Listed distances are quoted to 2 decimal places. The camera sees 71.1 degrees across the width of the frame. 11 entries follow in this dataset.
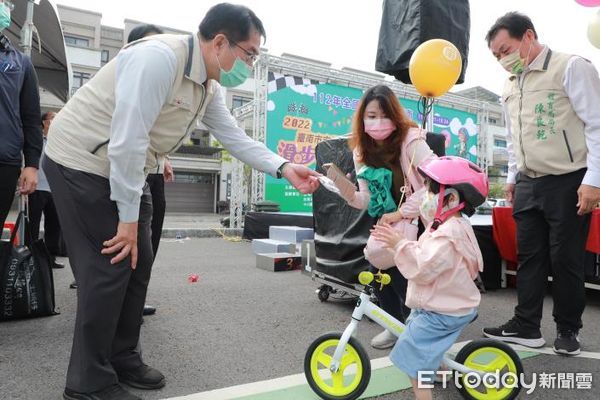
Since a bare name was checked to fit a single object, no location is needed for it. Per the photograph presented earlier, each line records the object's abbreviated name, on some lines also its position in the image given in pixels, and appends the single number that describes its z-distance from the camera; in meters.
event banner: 9.10
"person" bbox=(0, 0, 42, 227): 2.22
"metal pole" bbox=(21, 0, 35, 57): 3.33
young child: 1.54
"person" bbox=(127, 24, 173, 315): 2.59
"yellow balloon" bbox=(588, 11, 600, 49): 3.03
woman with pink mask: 2.07
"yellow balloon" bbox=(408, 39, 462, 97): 2.70
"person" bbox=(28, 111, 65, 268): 4.19
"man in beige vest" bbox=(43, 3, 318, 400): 1.42
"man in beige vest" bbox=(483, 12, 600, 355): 2.15
